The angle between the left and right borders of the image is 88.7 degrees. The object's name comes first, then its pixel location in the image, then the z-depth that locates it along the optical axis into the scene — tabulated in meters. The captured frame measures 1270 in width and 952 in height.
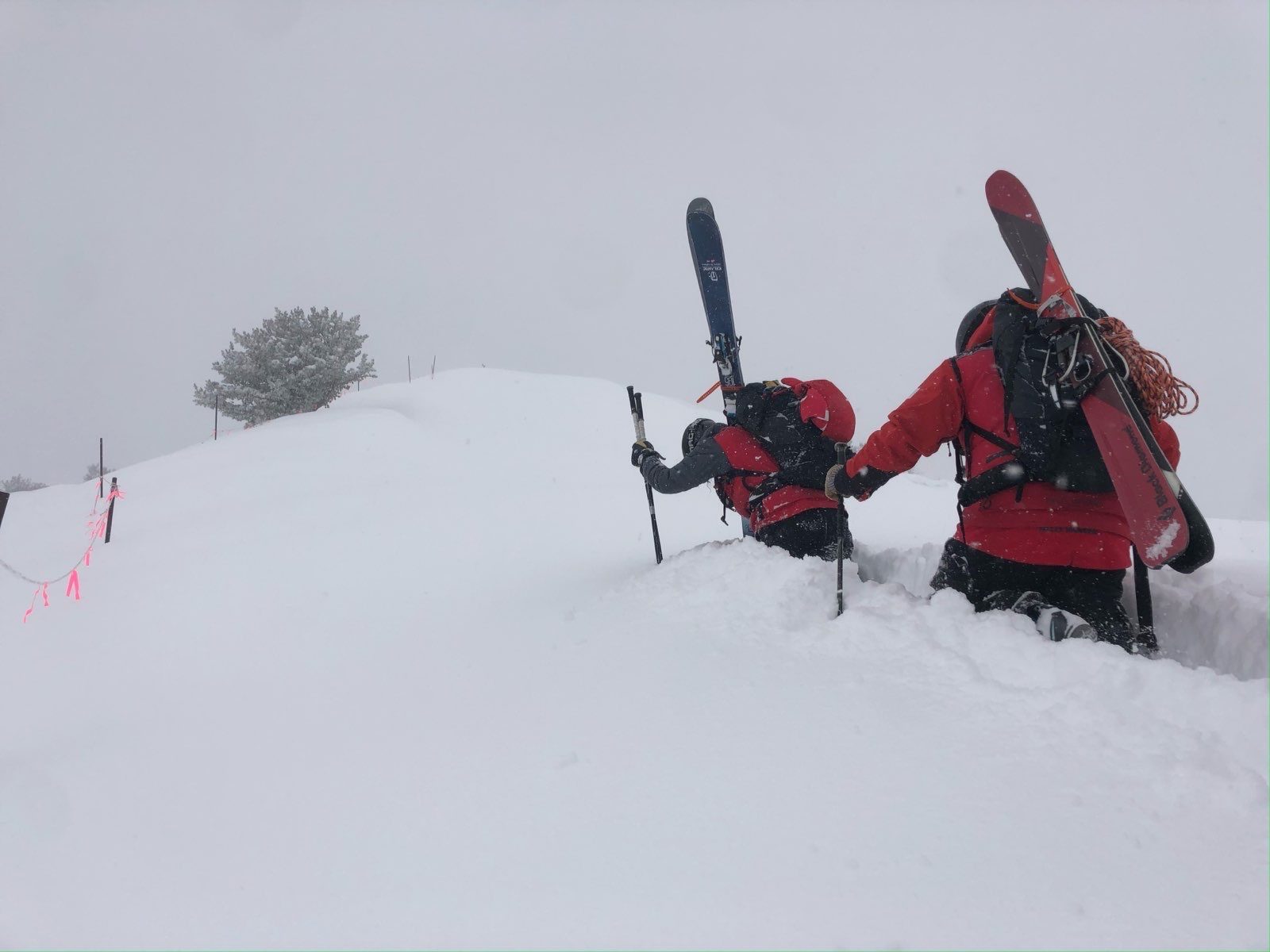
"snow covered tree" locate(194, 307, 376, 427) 23.05
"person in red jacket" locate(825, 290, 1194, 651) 2.85
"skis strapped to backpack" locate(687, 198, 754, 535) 6.33
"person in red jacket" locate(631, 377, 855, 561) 4.10
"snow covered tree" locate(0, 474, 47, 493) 47.50
